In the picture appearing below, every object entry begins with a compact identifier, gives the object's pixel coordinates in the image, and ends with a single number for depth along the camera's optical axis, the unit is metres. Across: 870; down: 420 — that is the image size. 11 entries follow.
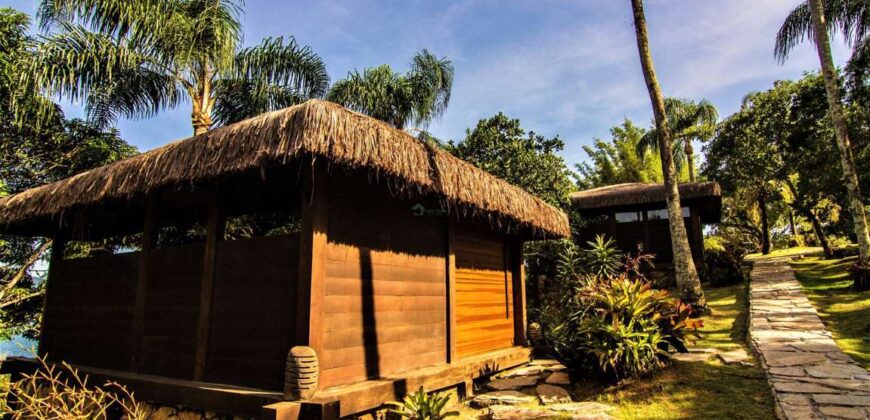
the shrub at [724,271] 12.38
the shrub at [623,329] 5.25
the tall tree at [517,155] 12.14
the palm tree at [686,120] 22.80
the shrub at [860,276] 9.27
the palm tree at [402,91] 12.48
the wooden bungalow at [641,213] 13.62
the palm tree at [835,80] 8.98
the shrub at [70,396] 3.16
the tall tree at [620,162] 24.11
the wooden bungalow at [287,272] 3.88
